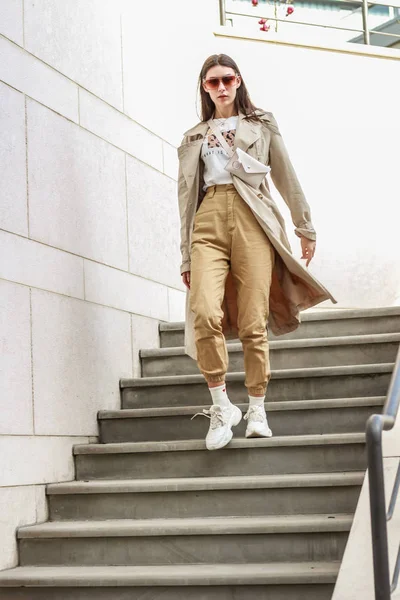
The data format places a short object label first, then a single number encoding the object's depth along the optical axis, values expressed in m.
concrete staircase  3.80
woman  4.43
